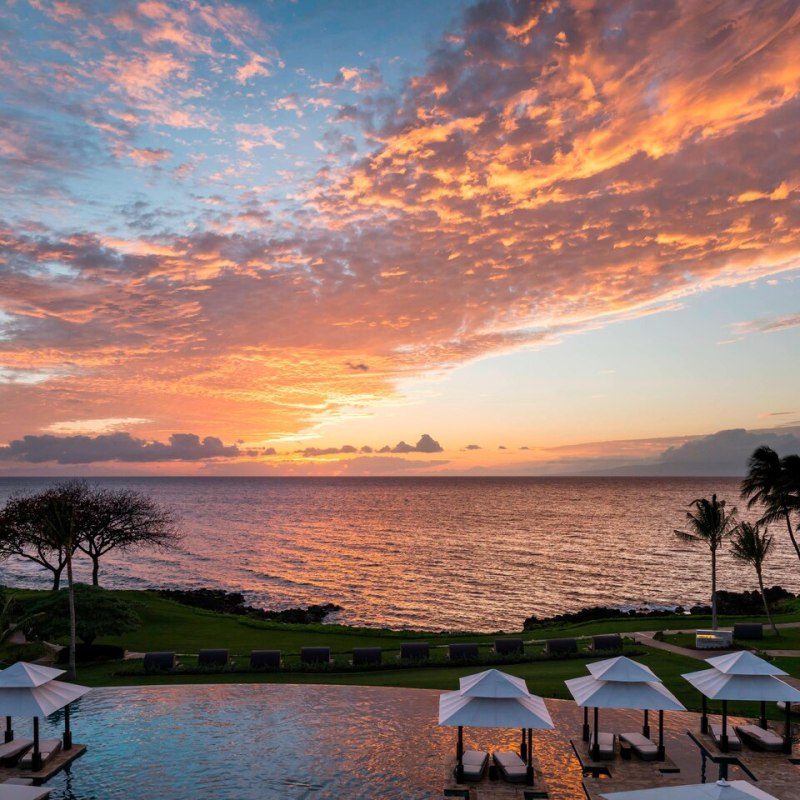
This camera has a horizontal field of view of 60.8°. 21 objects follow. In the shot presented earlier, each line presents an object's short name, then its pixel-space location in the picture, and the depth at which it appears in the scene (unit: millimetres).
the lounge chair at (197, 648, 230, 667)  31406
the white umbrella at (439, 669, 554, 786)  17692
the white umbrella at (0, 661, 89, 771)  18688
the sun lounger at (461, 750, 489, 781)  18094
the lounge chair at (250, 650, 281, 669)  30953
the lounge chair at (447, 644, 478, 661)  32688
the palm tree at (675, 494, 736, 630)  39344
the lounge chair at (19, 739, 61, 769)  19380
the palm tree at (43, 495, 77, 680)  29484
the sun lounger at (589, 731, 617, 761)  19422
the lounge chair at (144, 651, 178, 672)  30844
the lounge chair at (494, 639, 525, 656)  33438
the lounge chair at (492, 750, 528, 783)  17969
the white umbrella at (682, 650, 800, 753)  19250
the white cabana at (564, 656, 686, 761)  19031
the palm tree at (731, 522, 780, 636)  39219
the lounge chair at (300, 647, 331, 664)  32062
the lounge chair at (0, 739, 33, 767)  19422
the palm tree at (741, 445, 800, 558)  45312
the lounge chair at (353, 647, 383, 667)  31861
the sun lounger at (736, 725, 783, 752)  19969
